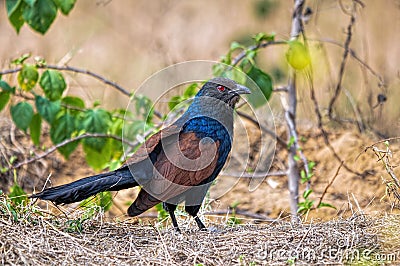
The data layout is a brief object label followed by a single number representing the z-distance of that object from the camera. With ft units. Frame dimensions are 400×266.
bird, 24.81
